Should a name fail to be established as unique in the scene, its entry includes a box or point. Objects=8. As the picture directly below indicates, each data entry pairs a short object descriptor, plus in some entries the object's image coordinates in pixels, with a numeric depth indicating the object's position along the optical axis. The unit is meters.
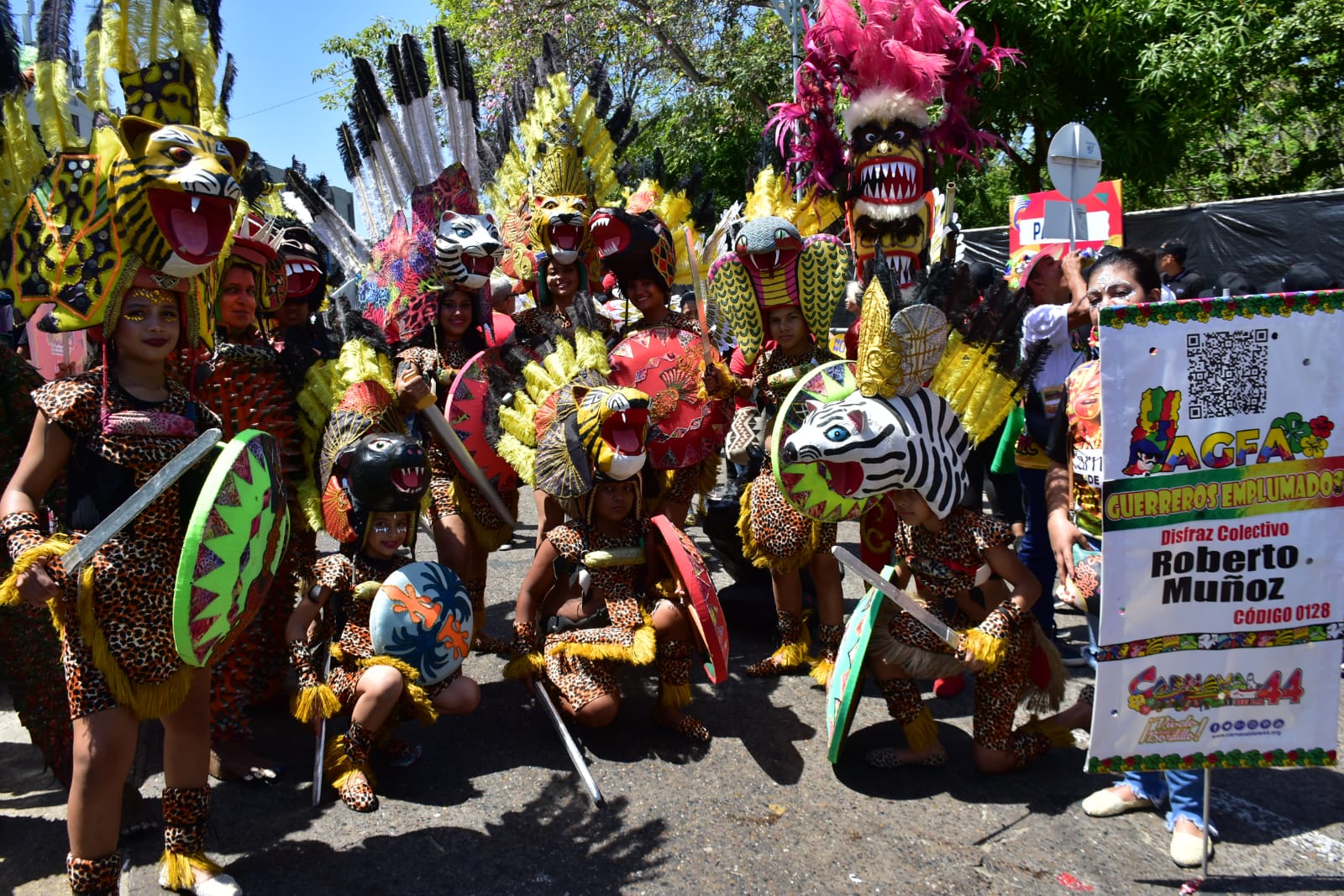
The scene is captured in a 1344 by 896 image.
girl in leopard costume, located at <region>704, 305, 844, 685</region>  4.00
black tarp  8.10
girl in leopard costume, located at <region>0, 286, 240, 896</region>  2.38
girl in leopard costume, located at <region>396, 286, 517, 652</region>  4.21
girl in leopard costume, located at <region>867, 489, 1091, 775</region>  3.08
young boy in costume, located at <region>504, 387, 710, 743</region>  3.47
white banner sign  2.47
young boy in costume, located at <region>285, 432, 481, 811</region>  3.09
